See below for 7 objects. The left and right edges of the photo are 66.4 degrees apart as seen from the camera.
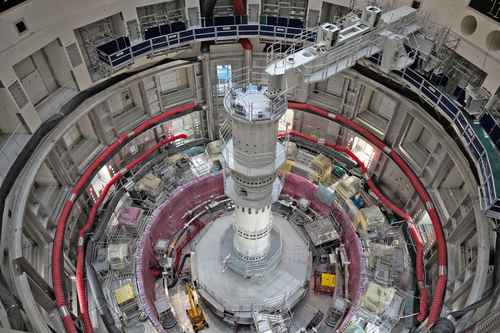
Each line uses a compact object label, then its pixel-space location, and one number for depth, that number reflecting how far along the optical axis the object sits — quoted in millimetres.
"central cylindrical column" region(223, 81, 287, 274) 18688
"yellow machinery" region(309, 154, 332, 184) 35750
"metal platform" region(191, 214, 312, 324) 28766
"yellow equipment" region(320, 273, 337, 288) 31141
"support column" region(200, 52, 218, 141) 34375
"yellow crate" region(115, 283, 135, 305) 27578
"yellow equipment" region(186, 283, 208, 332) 29469
